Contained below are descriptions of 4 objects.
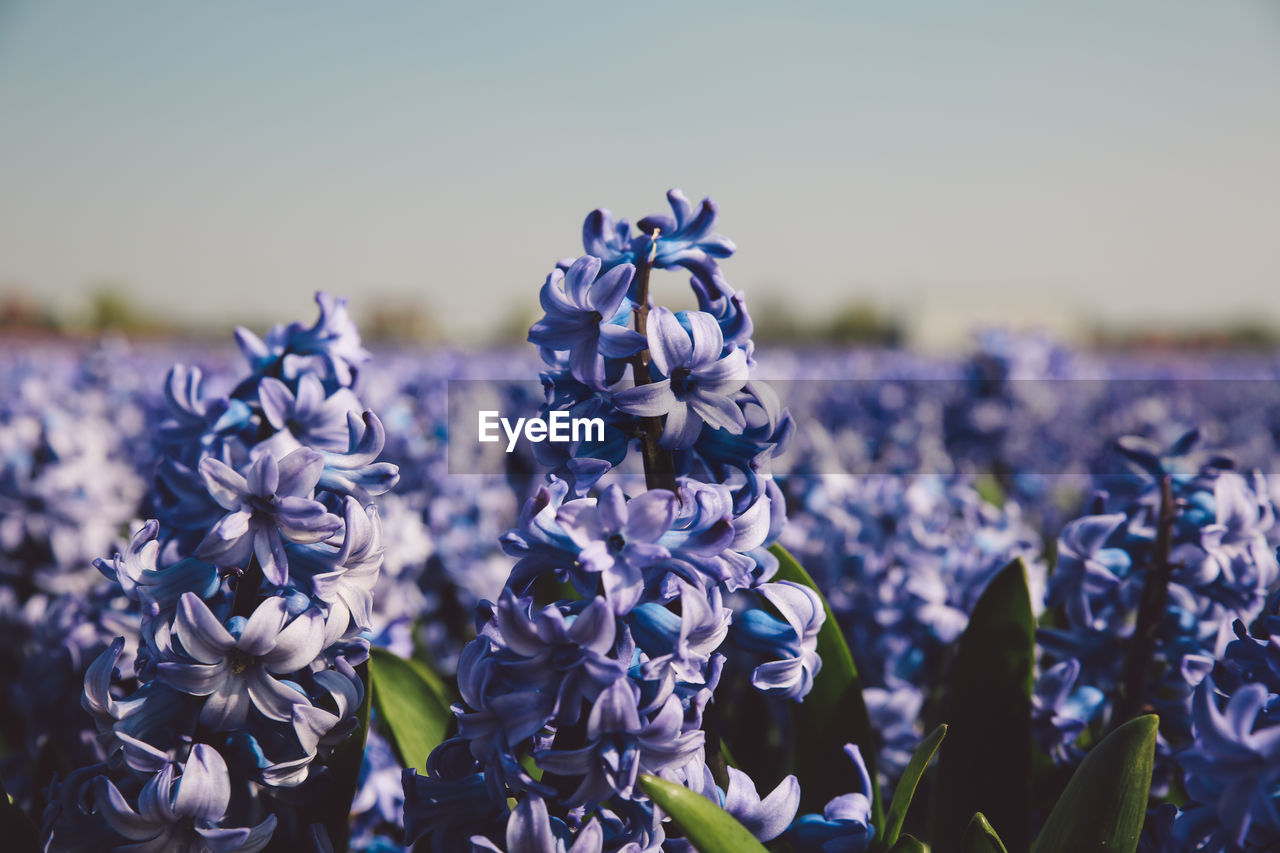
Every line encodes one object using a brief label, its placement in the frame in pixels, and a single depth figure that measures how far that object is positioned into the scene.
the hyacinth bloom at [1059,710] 0.55
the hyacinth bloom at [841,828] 0.48
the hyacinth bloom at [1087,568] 0.56
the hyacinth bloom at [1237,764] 0.44
